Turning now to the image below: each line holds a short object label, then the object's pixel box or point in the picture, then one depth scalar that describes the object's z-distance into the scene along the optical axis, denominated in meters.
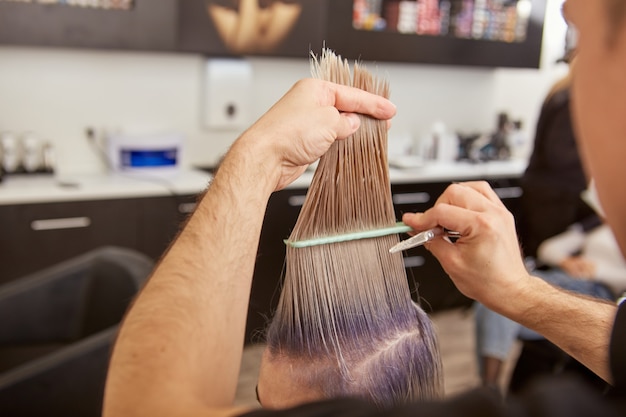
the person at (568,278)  2.49
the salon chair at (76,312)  1.55
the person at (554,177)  2.86
